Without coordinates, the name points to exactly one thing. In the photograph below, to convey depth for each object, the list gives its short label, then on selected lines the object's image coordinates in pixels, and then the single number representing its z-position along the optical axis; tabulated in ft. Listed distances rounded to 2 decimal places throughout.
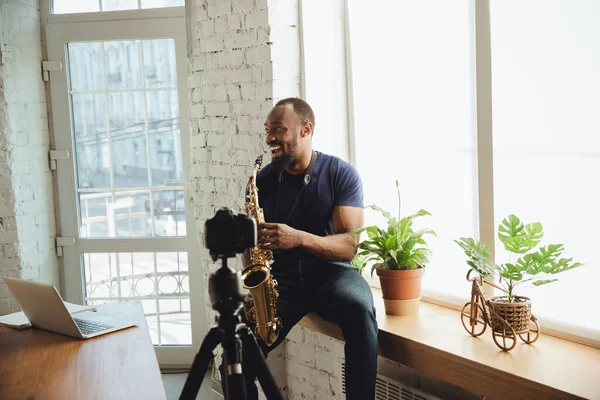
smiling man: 8.75
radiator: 8.63
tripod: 4.53
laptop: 7.22
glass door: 13.17
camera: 4.57
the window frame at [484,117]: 8.54
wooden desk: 5.78
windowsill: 6.64
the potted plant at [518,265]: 7.36
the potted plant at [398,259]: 8.99
